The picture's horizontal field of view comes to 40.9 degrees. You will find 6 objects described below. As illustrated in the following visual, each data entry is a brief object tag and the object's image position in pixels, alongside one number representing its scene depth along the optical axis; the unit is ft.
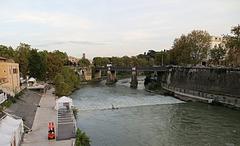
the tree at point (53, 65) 224.29
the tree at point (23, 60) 207.10
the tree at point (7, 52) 204.47
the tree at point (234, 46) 175.79
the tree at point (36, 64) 210.59
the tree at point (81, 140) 68.13
